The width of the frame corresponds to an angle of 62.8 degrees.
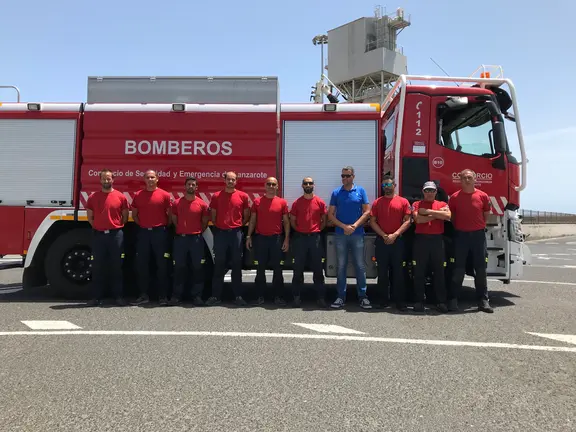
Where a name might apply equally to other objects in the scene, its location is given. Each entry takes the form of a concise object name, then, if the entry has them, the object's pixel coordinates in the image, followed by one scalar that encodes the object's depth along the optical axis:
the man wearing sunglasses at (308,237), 6.77
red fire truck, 7.25
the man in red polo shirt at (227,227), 6.83
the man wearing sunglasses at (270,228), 6.83
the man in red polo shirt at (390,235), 6.60
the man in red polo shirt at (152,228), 6.86
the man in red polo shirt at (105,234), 6.78
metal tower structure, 50.12
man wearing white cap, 6.48
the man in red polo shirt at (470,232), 6.51
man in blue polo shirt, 6.75
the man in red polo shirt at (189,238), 6.84
